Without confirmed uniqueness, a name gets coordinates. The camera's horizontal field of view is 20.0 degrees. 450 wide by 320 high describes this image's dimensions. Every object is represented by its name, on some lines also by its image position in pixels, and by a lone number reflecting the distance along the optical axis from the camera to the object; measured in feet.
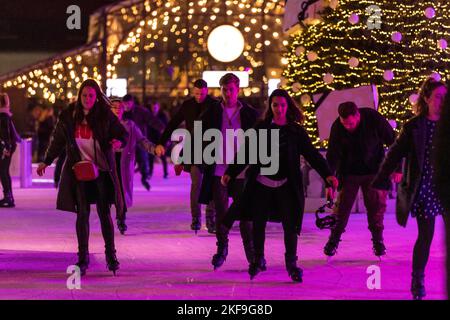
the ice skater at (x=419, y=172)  33.68
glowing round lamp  107.76
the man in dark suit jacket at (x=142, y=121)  69.59
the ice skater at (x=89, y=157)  39.34
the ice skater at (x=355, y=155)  44.14
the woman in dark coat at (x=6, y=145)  67.26
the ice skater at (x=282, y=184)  38.17
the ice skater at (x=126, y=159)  53.57
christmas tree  63.10
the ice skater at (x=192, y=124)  53.01
